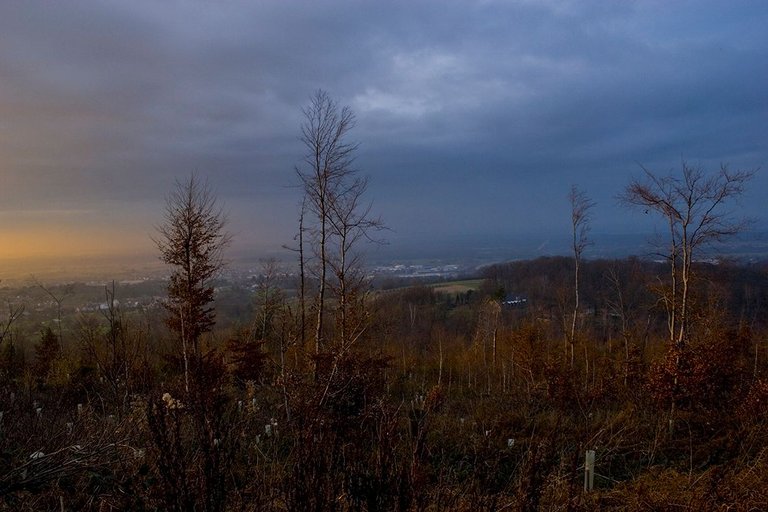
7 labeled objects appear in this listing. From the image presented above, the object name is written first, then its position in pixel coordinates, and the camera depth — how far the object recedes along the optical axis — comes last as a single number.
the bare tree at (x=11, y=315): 4.36
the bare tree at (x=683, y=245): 12.38
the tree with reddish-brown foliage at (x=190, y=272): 13.50
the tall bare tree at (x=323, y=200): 11.66
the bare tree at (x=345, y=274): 11.91
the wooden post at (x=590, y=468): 5.41
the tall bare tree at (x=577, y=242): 20.58
